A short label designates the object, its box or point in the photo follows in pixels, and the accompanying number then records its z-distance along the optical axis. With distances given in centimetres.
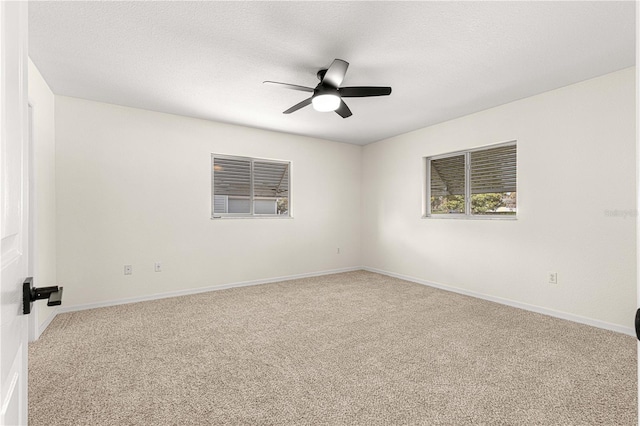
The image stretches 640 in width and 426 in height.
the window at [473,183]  398
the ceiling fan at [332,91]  261
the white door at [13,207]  50
